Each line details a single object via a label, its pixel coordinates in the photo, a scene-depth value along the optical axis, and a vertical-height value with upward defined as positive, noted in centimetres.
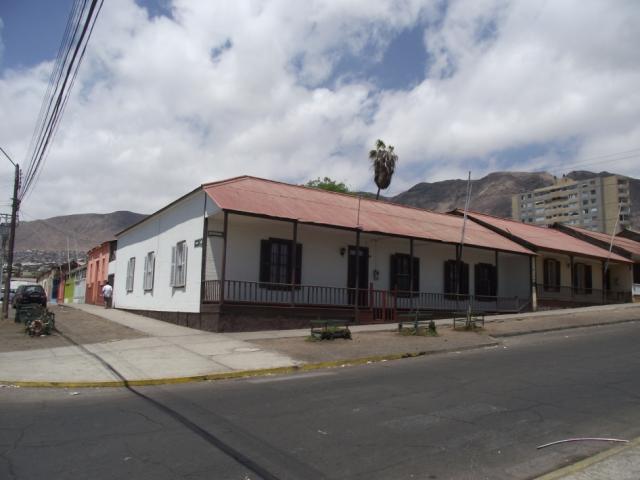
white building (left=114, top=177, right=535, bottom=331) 1775 +143
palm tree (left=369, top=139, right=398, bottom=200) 4381 +1049
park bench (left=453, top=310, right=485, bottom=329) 1786 -57
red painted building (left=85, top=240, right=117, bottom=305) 3491 +157
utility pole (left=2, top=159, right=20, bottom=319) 2406 +272
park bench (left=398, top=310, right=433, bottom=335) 1640 -68
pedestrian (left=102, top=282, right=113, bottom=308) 2975 -10
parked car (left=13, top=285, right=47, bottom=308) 2817 -25
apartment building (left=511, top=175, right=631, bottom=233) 11031 +2329
